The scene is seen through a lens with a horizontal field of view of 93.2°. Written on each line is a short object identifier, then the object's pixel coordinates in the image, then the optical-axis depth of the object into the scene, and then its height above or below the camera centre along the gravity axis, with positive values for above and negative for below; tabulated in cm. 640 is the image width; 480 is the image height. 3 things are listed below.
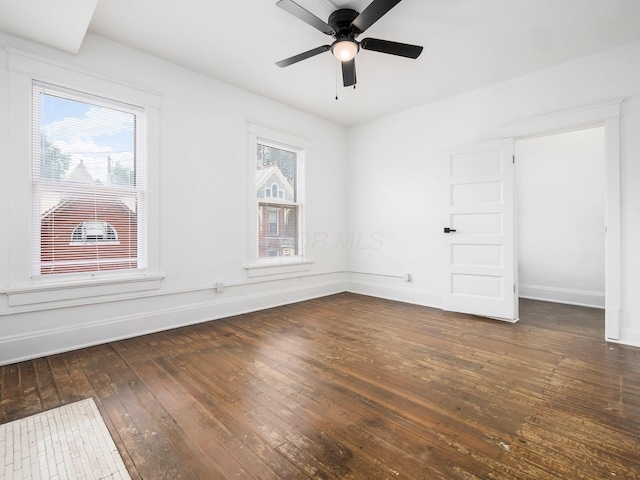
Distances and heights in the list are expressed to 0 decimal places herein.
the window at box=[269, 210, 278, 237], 448 +24
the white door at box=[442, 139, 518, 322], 367 +7
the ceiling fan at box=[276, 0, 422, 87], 229 +169
